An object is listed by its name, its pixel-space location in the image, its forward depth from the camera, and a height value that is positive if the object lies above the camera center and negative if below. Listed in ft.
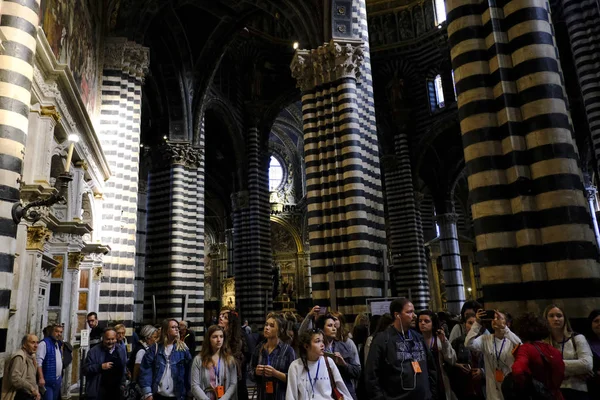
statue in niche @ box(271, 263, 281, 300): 111.55 +6.45
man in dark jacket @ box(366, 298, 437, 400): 14.32 -1.78
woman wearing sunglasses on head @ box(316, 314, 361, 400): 16.15 -1.59
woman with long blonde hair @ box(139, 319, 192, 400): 16.85 -1.84
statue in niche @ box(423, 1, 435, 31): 89.20 +52.18
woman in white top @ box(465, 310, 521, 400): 15.23 -1.65
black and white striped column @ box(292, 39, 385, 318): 42.24 +11.65
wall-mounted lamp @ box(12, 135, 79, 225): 20.39 +5.19
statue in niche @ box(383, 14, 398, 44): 93.09 +52.44
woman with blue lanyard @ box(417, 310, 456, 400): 16.51 -1.50
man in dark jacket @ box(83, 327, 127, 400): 20.92 -2.23
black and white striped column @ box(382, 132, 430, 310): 84.53 +12.52
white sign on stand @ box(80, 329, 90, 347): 31.30 -1.26
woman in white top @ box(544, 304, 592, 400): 13.71 -1.63
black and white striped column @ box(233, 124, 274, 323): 81.00 +12.03
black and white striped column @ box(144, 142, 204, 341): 64.28 +10.57
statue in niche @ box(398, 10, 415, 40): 92.02 +51.99
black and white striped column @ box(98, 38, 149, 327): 44.01 +14.45
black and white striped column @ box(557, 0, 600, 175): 50.42 +26.42
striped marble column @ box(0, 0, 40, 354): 19.62 +8.94
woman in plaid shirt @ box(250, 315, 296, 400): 14.52 -1.62
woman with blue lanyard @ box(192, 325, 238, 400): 15.31 -1.83
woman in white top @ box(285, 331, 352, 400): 13.15 -1.82
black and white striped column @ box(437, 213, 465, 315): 88.07 +7.45
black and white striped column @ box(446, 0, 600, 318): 20.12 +5.86
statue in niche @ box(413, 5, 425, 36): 90.58 +52.12
